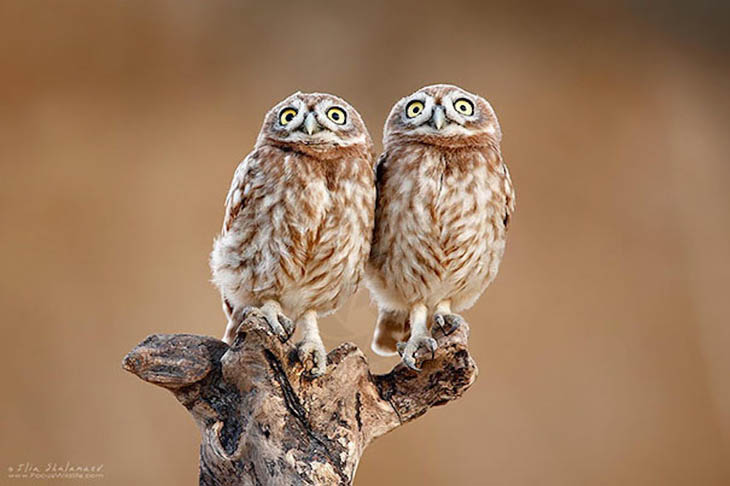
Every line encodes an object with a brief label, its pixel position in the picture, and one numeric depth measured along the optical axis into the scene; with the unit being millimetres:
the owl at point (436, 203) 6954
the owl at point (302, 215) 6929
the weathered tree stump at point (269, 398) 6899
